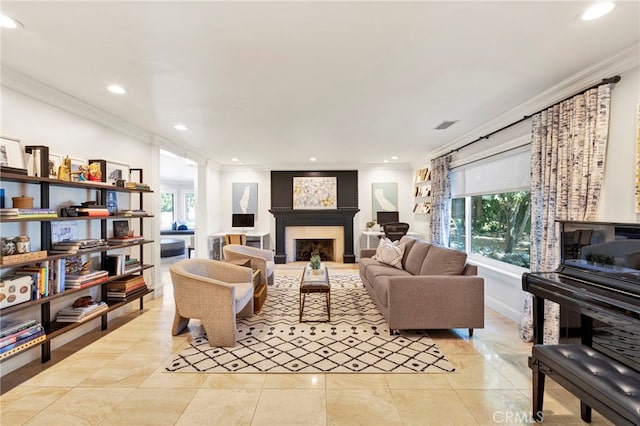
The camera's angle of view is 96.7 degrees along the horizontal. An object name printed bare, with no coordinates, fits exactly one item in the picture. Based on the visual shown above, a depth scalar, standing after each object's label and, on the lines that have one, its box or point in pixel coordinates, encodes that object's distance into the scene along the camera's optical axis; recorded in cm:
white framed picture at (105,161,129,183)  361
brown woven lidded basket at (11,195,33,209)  239
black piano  181
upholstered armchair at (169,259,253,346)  281
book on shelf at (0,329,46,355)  218
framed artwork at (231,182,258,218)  754
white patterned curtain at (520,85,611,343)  241
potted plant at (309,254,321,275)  409
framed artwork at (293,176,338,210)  736
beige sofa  296
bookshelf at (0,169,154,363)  233
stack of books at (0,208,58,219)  221
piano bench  137
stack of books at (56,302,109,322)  287
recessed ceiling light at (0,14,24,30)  177
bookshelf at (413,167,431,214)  634
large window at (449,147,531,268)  361
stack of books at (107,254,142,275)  345
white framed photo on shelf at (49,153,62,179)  273
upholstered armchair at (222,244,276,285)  435
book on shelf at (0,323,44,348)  218
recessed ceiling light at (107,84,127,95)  273
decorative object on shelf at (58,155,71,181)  275
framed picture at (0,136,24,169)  232
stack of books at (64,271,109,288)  286
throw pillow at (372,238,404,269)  450
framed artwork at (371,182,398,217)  747
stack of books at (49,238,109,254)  277
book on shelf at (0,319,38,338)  224
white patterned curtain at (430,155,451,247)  531
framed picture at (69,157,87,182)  295
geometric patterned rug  248
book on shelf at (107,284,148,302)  347
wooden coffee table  335
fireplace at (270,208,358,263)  730
